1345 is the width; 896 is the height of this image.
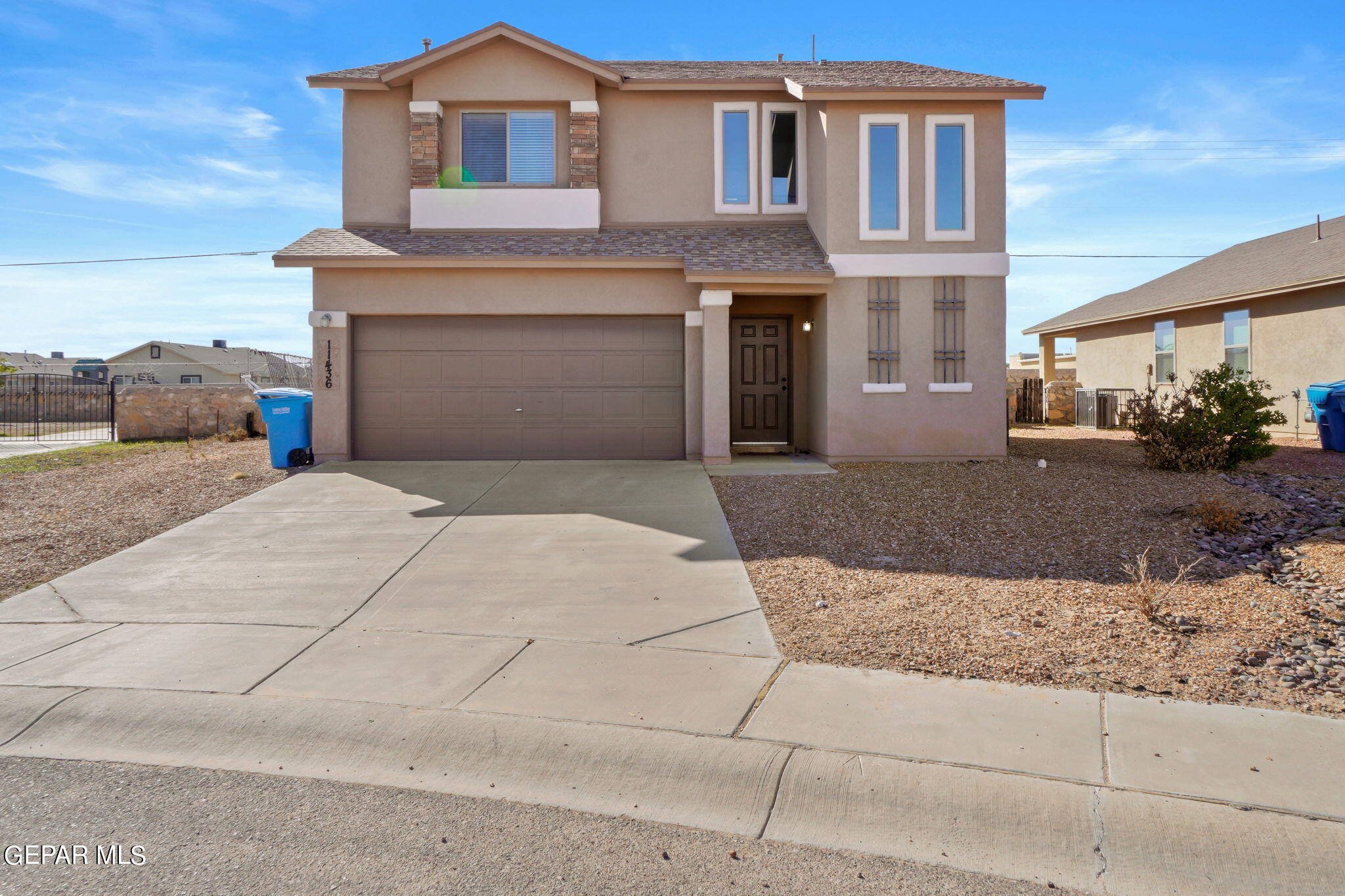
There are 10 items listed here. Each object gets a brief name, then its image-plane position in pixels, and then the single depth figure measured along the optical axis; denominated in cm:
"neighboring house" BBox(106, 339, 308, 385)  5278
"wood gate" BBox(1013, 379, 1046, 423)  2270
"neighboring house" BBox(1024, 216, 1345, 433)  1689
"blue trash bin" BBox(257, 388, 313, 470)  1283
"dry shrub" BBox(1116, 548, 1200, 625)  562
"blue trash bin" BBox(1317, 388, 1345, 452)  1423
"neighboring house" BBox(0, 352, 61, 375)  6191
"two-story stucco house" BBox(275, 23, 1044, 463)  1265
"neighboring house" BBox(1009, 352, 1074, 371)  4772
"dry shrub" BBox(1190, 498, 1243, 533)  810
